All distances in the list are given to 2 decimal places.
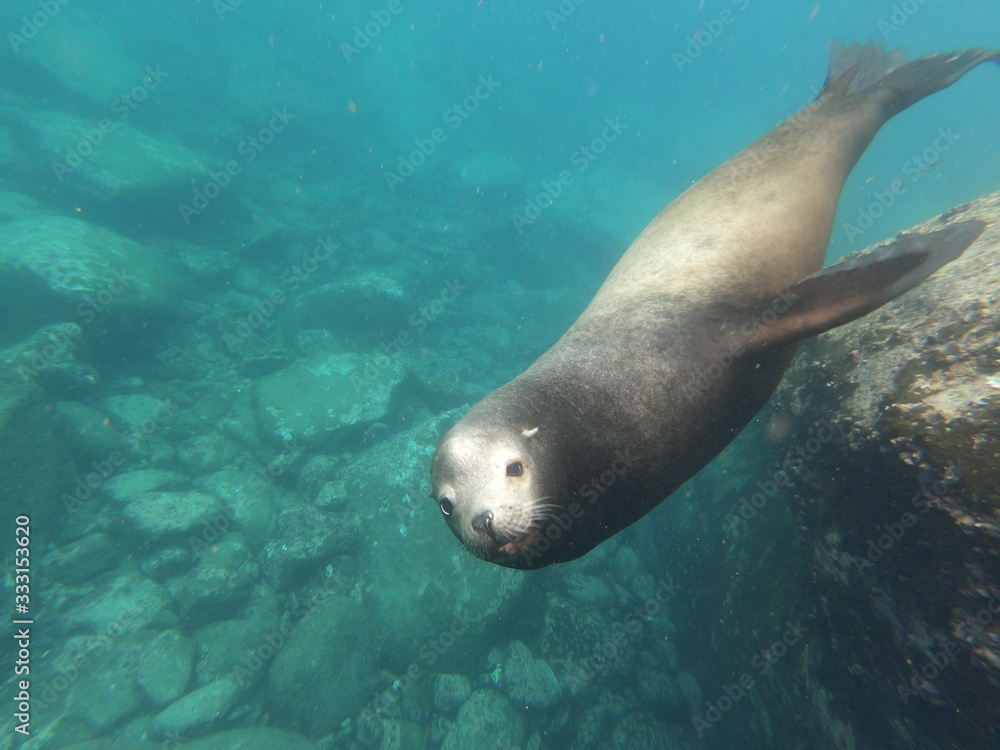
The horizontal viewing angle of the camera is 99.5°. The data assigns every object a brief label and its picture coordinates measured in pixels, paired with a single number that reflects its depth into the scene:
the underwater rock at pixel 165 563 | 6.99
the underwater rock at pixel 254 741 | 5.51
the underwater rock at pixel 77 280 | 8.54
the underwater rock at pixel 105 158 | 12.73
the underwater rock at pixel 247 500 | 8.03
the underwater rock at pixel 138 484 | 7.58
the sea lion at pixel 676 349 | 1.91
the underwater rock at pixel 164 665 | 5.99
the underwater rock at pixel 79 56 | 17.61
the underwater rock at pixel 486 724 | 5.61
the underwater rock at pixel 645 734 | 5.61
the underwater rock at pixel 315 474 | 8.72
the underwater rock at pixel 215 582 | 6.86
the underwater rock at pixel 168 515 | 7.22
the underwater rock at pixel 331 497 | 8.23
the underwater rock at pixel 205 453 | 8.80
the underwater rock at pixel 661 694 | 5.92
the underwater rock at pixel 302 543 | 7.41
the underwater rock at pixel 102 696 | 5.64
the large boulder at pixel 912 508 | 2.08
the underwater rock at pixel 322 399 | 9.47
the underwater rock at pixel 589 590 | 6.77
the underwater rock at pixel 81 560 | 6.72
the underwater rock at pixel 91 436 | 7.81
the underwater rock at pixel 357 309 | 12.22
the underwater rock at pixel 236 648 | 6.35
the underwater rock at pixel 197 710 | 5.62
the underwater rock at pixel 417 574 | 6.44
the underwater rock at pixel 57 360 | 7.70
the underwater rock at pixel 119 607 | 6.35
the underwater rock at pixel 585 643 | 6.17
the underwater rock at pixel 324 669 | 6.16
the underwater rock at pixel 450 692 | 6.06
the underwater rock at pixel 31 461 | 6.77
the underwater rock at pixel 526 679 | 5.97
